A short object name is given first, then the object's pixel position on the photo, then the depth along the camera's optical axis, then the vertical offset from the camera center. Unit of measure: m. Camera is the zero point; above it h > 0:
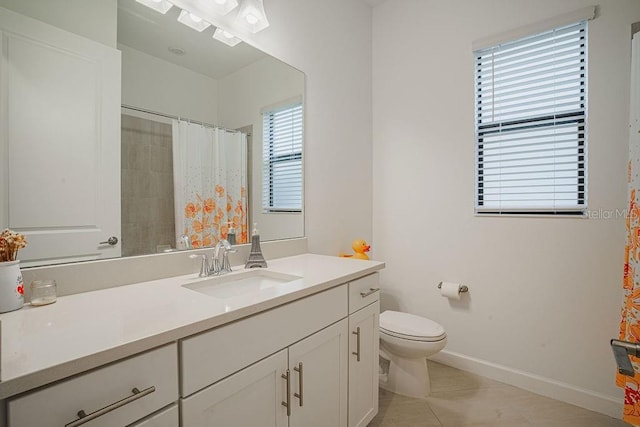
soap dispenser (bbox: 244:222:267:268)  1.46 -0.22
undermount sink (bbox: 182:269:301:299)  1.21 -0.31
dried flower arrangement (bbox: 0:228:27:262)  0.83 -0.09
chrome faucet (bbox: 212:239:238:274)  1.31 -0.21
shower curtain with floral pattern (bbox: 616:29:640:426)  1.32 -0.21
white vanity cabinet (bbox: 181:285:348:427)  0.78 -0.50
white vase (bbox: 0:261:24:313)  0.80 -0.21
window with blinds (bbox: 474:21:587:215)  1.78 +0.56
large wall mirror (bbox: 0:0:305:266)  0.94 +0.30
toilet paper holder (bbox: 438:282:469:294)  2.12 -0.55
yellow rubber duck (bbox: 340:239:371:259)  2.08 -0.26
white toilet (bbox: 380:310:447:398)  1.77 -0.84
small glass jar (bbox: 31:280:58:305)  0.87 -0.24
